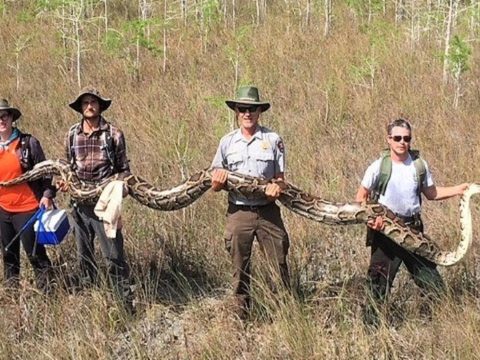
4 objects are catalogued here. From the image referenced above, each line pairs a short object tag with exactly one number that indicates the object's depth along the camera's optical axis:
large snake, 4.11
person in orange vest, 4.82
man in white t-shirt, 4.14
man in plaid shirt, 4.61
